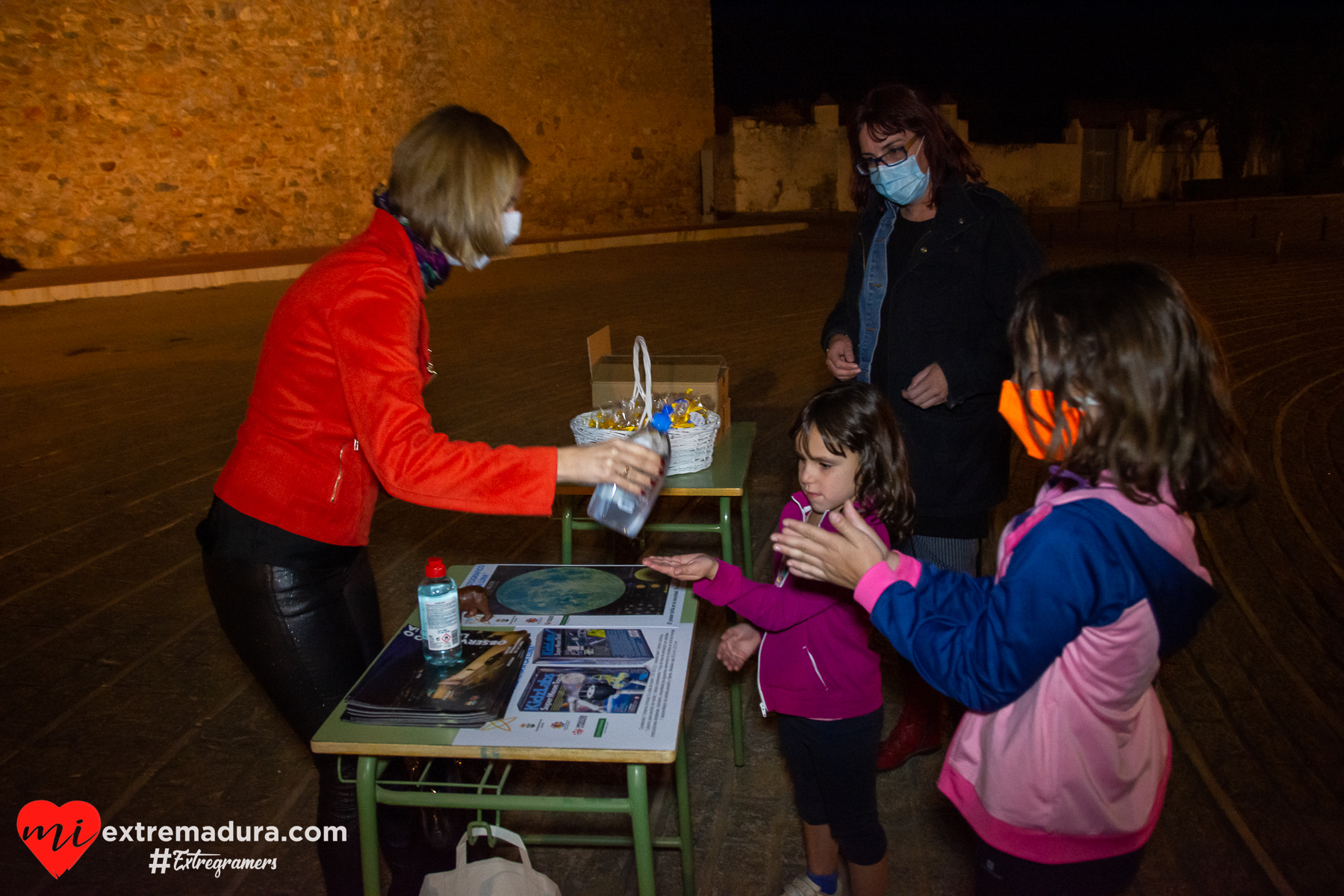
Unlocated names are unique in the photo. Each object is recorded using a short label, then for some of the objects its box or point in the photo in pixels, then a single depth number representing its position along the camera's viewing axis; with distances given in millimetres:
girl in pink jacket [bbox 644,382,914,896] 1909
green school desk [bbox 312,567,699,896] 1470
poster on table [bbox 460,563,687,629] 1921
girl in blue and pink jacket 1226
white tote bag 1709
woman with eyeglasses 2348
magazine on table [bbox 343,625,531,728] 1552
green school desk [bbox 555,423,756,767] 2576
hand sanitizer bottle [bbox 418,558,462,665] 1696
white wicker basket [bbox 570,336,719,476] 2602
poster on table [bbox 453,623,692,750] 1494
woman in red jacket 1562
